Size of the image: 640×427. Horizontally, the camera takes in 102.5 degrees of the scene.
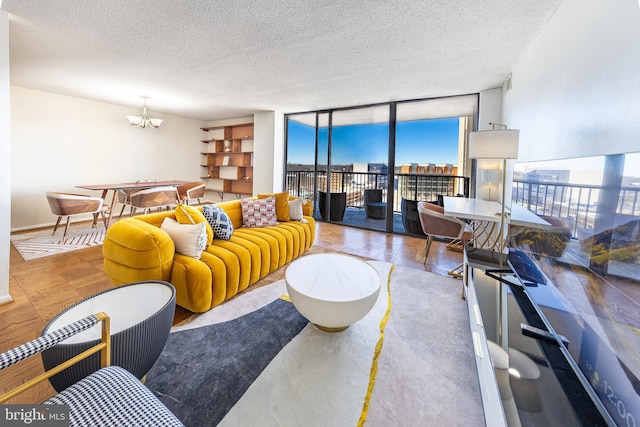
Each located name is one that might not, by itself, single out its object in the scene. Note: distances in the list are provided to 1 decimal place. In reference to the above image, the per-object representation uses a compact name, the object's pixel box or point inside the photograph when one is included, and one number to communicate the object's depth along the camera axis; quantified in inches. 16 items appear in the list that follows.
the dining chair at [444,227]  115.1
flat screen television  29.4
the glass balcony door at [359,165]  194.1
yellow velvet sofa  73.2
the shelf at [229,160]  254.1
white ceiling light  187.3
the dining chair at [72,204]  144.9
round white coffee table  62.6
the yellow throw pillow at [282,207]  133.6
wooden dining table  161.0
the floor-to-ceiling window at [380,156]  181.2
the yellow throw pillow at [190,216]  90.0
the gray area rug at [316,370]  48.4
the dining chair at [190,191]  207.3
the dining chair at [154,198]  168.7
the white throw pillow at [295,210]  135.5
